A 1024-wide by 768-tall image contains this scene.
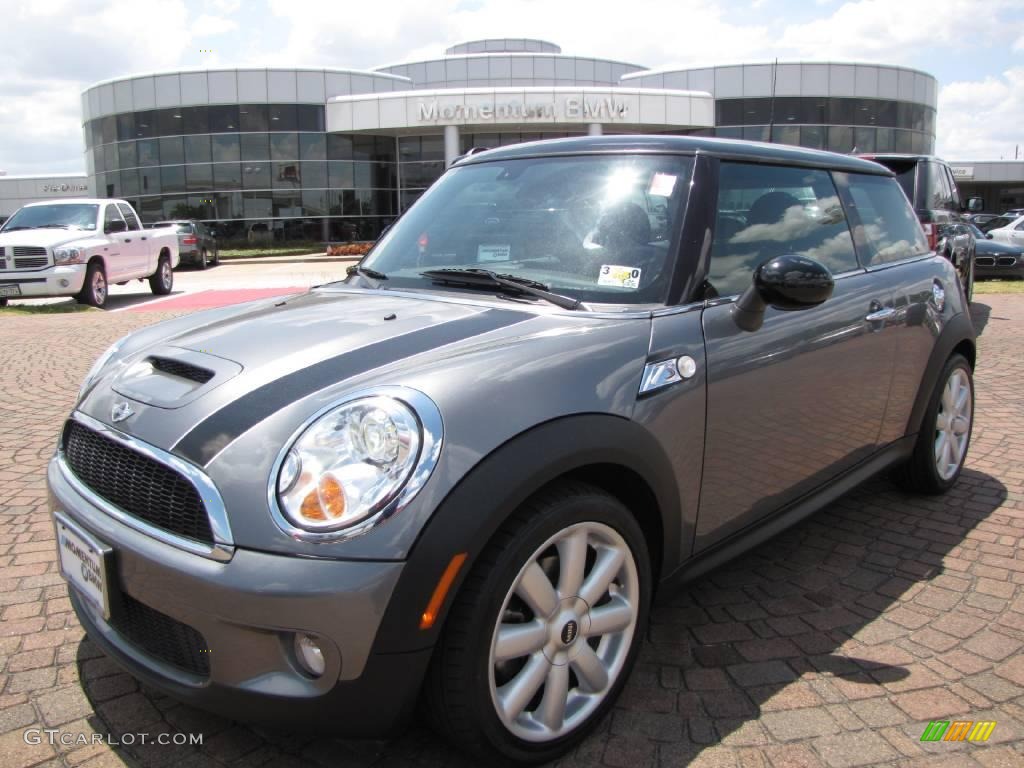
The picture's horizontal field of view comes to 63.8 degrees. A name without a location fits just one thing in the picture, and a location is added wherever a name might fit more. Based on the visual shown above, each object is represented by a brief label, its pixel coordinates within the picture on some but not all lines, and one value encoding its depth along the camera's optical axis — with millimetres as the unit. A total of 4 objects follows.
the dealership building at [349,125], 34375
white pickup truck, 13727
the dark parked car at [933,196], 9078
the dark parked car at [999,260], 16734
